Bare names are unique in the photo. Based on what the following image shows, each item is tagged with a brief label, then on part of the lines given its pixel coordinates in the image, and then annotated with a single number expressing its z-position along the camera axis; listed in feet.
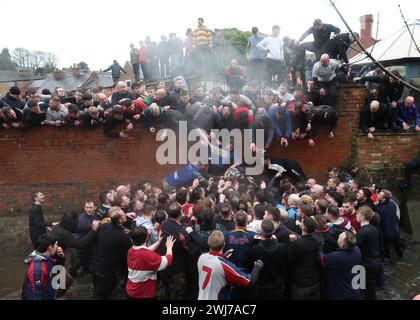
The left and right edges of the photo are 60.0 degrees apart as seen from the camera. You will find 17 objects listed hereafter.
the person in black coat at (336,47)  30.89
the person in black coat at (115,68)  51.72
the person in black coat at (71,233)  16.80
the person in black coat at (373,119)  26.85
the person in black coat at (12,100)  25.42
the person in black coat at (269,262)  14.47
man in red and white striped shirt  14.06
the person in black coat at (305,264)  14.51
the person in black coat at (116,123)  24.43
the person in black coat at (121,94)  26.21
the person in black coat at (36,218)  20.02
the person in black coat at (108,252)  16.16
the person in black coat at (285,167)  25.49
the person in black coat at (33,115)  24.34
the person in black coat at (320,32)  31.58
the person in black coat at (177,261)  15.90
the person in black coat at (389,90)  27.63
